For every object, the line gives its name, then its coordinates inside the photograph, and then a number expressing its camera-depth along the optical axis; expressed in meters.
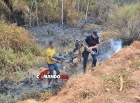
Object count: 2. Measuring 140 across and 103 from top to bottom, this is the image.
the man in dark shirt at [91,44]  7.08
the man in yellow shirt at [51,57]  6.30
